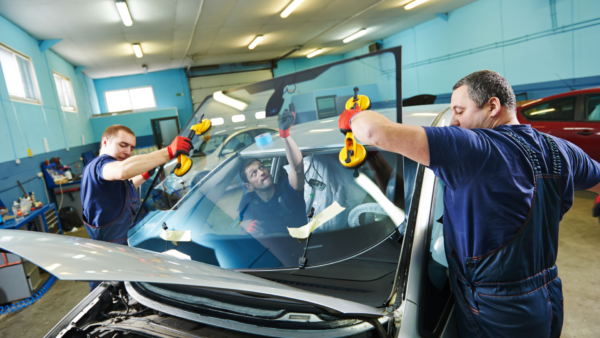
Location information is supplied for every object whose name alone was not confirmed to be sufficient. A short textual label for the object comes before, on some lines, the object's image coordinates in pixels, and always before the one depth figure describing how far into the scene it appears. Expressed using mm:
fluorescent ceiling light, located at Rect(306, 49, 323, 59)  14061
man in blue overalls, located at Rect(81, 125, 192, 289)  2168
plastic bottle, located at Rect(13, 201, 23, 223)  4122
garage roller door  13992
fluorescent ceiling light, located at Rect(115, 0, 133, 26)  5820
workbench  3955
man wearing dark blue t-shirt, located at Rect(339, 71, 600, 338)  979
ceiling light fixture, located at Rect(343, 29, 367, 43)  11578
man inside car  1498
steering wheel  1435
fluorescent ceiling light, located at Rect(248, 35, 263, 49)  10341
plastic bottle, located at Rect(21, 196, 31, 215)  4336
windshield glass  1404
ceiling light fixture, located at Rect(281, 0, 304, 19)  7411
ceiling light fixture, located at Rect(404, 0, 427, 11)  8597
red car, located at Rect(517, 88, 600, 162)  4250
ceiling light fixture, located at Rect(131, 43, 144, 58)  8945
